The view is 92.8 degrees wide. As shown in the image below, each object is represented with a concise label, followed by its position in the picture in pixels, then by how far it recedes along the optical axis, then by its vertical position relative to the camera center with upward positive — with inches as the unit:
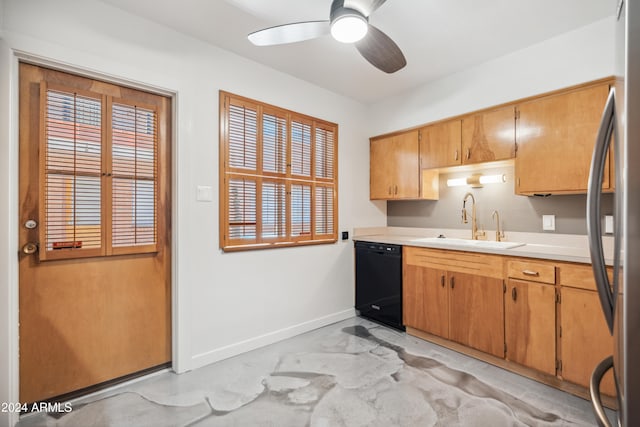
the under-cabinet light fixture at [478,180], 115.2 +14.2
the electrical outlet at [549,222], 101.7 -2.1
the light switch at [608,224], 88.1 -2.4
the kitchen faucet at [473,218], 120.6 -0.9
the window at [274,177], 101.0 +14.7
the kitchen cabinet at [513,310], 76.7 -28.3
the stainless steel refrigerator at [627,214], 22.4 +0.1
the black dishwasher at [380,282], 121.3 -27.9
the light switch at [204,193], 93.7 +7.2
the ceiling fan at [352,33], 62.7 +42.2
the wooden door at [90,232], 71.7 -4.0
